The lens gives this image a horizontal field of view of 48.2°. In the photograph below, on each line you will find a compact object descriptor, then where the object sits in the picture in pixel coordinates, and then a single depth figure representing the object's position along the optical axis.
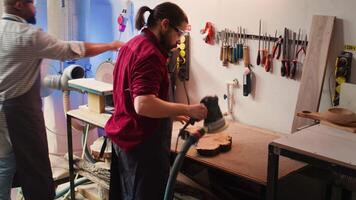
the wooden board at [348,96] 2.07
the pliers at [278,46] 2.39
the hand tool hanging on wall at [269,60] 2.47
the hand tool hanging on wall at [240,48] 2.60
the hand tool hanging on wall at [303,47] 2.29
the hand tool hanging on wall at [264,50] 2.48
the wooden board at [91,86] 2.55
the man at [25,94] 2.35
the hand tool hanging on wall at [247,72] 2.58
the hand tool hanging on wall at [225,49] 2.69
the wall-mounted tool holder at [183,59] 2.93
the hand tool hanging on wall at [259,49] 2.51
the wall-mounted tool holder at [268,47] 2.35
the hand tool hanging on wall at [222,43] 2.71
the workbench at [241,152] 2.01
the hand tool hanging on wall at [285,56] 2.36
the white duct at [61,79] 2.95
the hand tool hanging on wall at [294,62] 2.34
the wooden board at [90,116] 2.53
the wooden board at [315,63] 2.16
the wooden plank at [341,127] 1.92
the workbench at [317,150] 1.59
